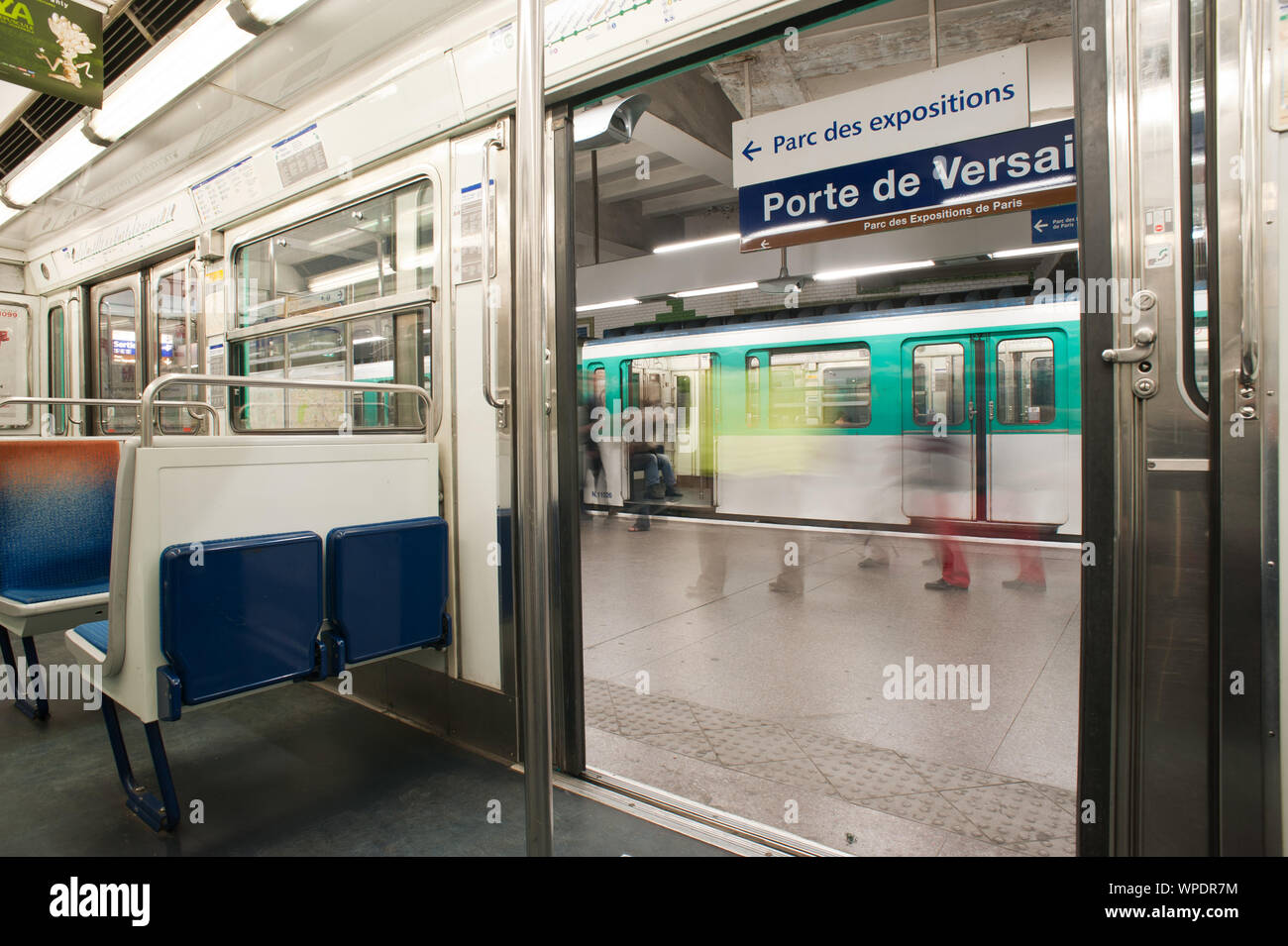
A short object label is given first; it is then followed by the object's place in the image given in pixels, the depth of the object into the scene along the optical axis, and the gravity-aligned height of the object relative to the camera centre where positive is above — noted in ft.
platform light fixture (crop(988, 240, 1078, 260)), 17.79 +5.51
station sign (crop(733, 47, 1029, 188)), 9.50 +4.95
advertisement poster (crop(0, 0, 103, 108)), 9.89 +6.28
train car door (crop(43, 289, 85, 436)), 18.83 +3.13
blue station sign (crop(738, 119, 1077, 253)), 10.83 +4.28
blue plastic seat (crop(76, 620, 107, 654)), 7.50 -1.90
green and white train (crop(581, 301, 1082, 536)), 21.35 +1.13
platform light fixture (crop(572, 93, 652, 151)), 8.36 +4.09
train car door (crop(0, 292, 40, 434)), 19.99 +3.54
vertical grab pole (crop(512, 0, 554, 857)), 3.59 +0.04
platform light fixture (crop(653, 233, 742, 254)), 25.93 +8.04
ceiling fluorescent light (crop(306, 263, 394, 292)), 11.16 +3.07
